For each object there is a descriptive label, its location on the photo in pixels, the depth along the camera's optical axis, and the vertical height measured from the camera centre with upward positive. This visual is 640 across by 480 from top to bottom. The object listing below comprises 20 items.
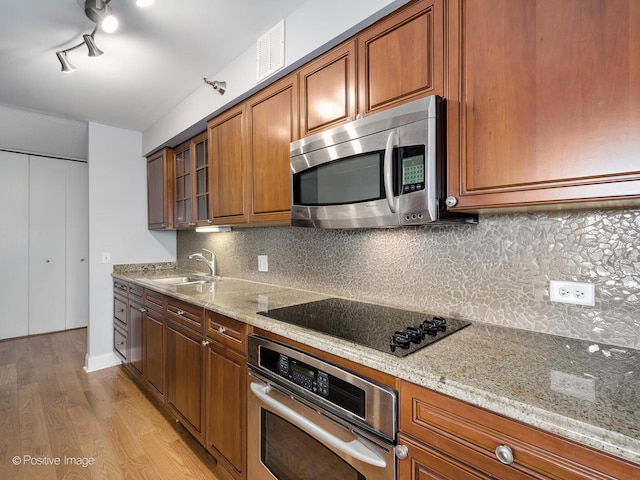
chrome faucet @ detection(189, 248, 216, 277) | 2.95 -0.19
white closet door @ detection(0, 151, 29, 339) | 4.14 -0.05
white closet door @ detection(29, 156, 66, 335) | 4.34 -0.04
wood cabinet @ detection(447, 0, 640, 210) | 0.83 +0.39
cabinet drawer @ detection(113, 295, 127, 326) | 3.08 -0.66
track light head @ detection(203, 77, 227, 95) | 2.17 +1.01
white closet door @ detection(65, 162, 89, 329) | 4.61 -0.07
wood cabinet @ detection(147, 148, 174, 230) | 3.28 +0.52
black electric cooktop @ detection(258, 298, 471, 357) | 1.07 -0.33
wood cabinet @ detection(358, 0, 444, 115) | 1.18 +0.69
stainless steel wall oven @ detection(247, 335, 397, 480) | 0.97 -0.61
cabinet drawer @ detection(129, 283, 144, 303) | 2.73 -0.44
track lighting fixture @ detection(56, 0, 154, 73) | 1.55 +1.08
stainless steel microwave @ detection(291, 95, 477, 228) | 1.14 +0.27
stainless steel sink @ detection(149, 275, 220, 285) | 2.89 -0.35
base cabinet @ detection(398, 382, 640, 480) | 0.64 -0.45
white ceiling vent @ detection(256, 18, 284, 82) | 1.77 +1.03
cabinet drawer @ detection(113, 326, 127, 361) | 3.10 -0.99
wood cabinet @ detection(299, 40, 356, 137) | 1.46 +0.70
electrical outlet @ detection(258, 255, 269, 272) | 2.48 -0.18
